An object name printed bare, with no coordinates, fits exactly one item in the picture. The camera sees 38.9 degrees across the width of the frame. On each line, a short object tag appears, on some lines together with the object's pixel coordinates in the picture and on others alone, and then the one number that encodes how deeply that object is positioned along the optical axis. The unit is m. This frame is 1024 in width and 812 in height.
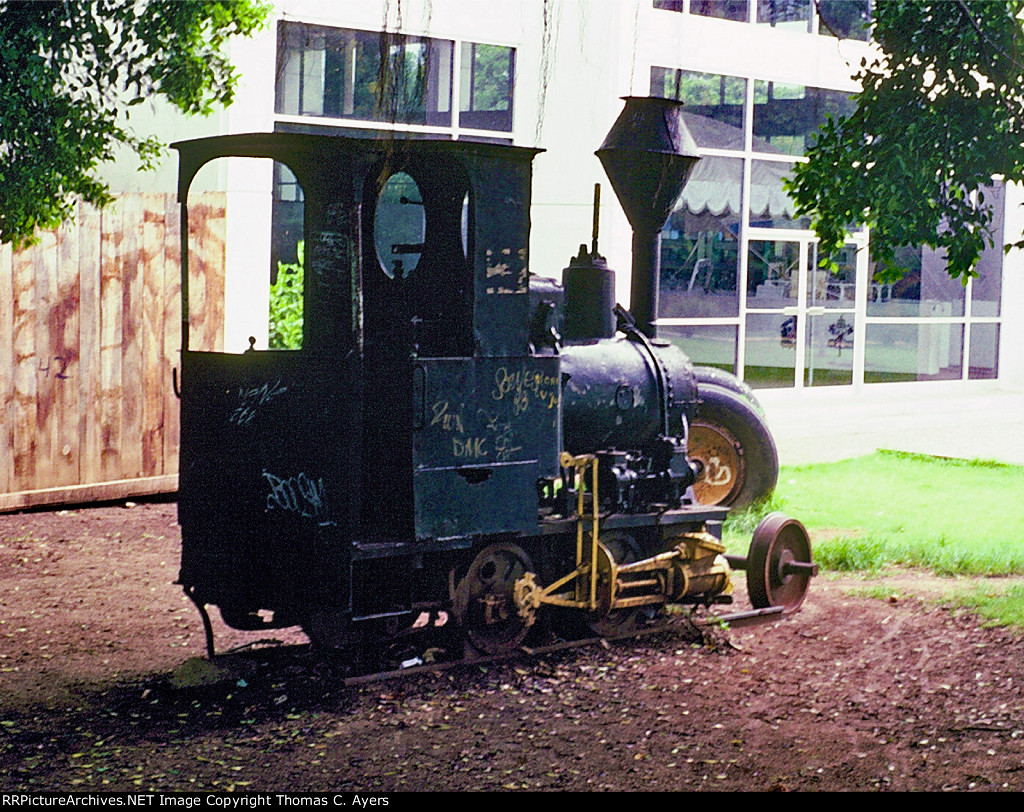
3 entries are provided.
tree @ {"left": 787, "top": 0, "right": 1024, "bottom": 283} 7.41
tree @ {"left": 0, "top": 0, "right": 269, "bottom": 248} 7.67
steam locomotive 6.25
